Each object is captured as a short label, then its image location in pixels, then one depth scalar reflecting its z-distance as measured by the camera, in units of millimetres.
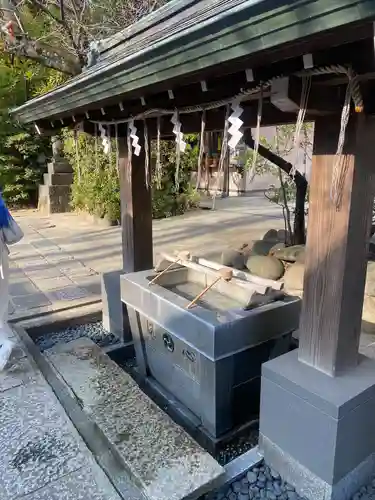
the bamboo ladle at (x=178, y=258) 2621
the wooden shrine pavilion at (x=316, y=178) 1240
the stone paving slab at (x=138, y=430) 1643
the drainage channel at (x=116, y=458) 1727
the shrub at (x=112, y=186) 8047
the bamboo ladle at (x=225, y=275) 2311
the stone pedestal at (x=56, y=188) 9609
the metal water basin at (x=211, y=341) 2025
